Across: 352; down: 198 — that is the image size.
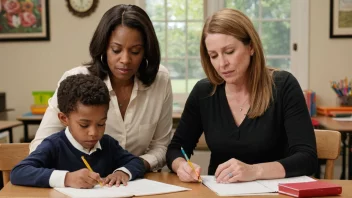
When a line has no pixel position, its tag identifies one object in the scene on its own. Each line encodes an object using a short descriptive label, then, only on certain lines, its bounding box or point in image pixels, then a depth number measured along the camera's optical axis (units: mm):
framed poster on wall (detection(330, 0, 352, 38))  4695
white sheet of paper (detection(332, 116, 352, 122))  3996
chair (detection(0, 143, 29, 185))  2029
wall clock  4855
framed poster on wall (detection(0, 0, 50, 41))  4867
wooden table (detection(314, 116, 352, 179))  3555
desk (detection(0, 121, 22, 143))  3963
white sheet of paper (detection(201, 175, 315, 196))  1536
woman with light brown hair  1891
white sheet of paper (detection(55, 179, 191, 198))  1500
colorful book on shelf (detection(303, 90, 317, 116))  4453
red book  1501
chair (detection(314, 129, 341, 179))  2105
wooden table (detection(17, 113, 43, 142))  4304
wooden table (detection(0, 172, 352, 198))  1521
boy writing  1682
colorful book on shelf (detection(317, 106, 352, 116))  4398
